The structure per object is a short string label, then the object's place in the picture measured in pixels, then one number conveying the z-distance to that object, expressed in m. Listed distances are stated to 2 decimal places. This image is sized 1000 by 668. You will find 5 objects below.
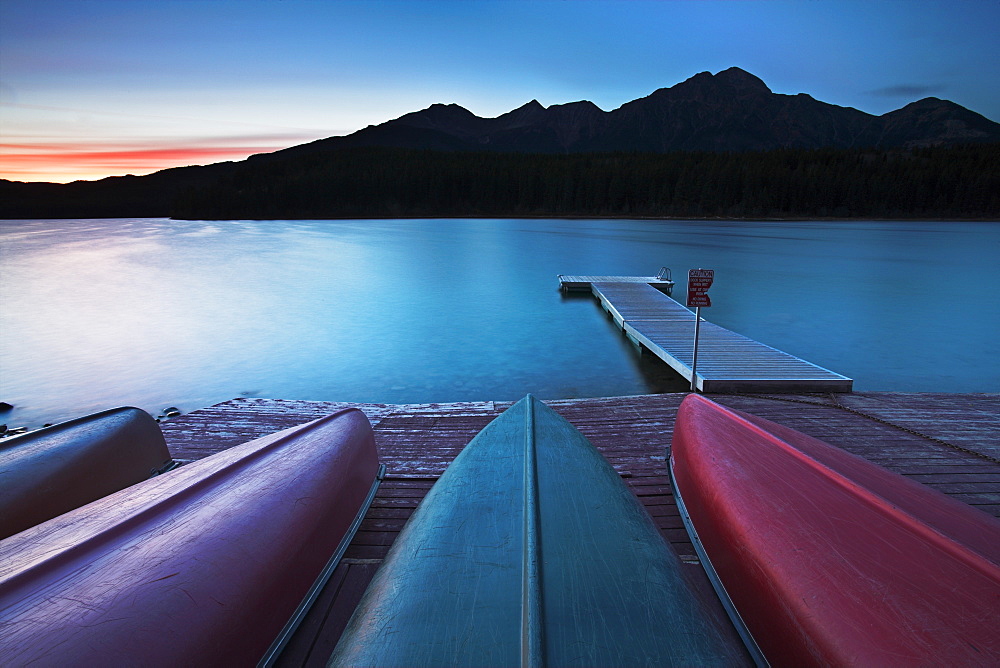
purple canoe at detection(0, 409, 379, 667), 1.52
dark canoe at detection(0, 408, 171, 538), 2.58
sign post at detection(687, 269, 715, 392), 5.74
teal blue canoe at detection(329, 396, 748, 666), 1.45
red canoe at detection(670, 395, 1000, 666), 1.52
